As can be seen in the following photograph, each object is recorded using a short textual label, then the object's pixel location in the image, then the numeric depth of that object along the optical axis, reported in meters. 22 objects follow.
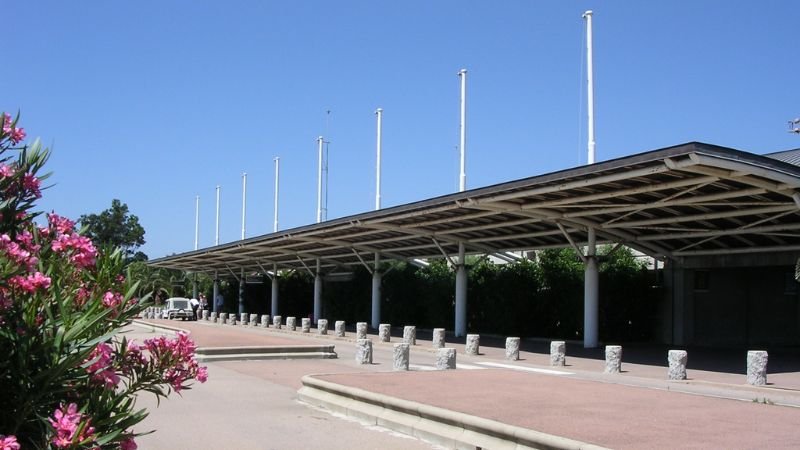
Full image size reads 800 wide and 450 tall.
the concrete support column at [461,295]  37.53
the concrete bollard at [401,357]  20.11
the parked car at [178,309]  65.81
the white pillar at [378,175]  43.25
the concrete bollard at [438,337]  30.36
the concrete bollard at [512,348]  25.89
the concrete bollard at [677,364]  18.84
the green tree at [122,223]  122.12
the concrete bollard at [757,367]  17.55
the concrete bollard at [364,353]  23.17
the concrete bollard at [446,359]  19.87
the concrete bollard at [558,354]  23.61
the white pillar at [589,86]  25.12
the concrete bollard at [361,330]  35.34
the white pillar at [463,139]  32.84
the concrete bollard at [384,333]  34.53
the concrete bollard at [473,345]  27.72
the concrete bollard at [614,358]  21.00
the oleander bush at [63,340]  4.11
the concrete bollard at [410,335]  32.16
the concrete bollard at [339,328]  39.09
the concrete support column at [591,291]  29.28
